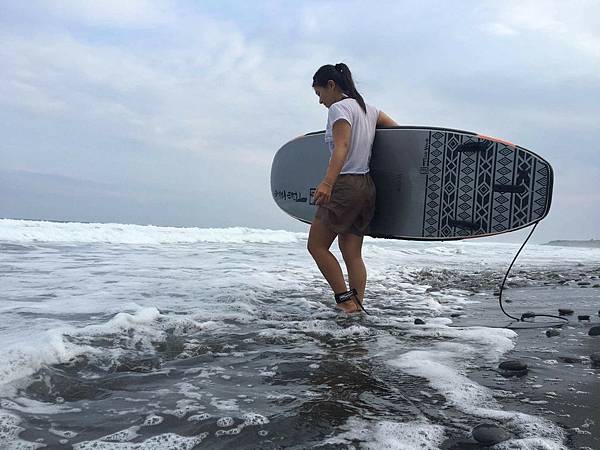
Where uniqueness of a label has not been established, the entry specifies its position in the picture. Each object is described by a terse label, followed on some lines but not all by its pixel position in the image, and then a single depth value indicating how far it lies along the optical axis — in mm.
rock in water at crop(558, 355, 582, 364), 2307
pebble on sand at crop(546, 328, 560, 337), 2919
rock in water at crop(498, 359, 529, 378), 2072
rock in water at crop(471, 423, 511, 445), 1396
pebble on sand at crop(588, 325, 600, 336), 2908
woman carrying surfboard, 3514
